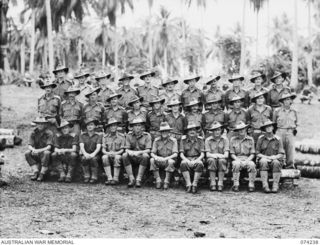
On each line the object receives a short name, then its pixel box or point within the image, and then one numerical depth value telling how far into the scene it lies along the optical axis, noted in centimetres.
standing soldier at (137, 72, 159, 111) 907
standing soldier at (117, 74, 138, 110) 905
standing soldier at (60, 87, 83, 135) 861
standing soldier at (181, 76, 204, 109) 890
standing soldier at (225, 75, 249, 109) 879
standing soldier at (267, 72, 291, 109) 883
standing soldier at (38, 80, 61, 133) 877
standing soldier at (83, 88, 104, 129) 859
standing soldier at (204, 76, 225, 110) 885
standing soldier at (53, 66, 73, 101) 918
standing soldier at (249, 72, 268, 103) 873
